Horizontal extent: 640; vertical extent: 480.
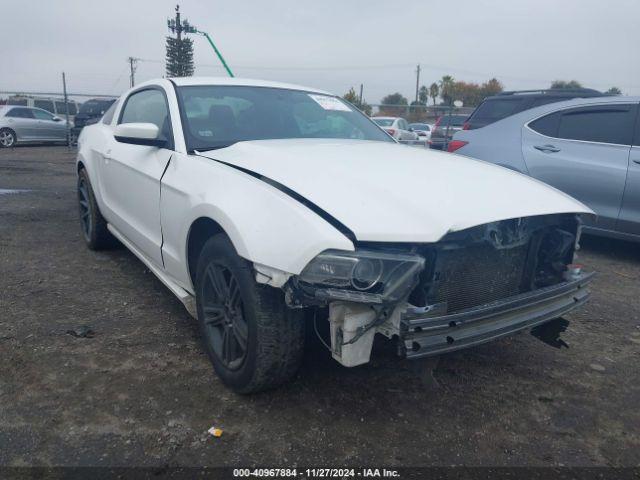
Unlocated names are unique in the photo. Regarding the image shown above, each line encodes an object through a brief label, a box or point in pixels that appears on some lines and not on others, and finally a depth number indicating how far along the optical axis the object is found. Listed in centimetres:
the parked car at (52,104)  1964
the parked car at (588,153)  488
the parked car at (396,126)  1460
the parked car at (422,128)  2367
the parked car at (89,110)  1602
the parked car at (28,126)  1630
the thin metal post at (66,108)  1549
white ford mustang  204
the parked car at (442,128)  1268
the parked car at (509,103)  852
